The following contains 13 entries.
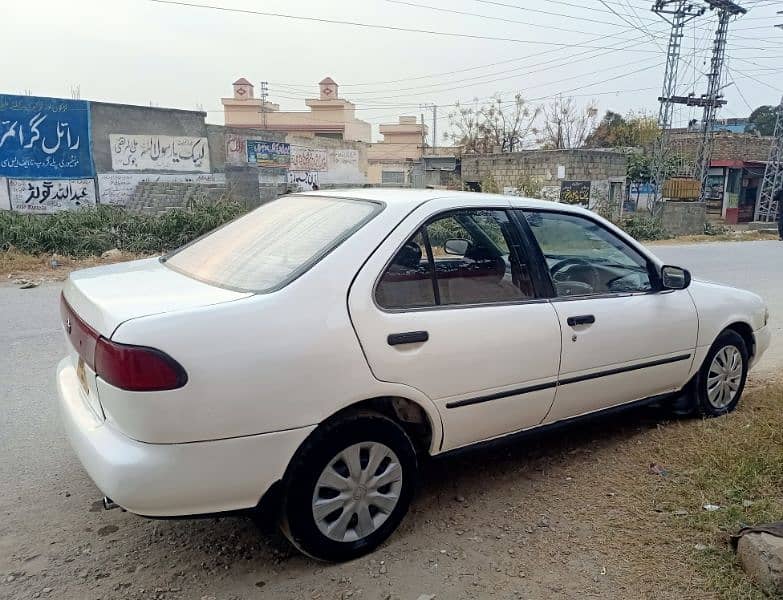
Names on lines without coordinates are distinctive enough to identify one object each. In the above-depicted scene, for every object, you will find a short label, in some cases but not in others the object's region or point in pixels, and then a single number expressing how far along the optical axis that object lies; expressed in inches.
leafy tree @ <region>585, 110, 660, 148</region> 1440.7
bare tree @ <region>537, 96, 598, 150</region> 1423.5
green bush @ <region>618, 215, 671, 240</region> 835.4
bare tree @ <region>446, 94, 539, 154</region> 1375.5
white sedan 88.0
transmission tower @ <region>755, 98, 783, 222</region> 1108.5
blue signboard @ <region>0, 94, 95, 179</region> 594.5
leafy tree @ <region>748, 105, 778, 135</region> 2150.1
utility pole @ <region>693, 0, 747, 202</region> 1024.2
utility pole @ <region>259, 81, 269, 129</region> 1978.6
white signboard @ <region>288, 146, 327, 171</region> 903.1
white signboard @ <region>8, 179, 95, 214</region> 604.7
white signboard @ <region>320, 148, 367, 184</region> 972.6
